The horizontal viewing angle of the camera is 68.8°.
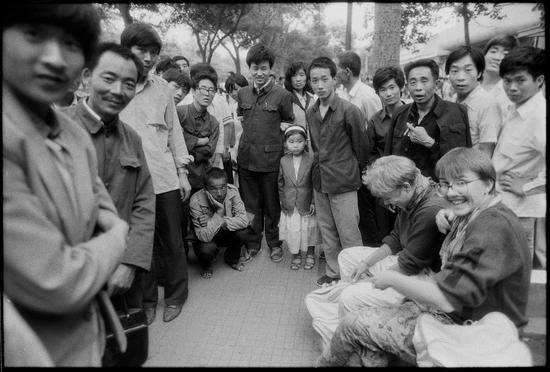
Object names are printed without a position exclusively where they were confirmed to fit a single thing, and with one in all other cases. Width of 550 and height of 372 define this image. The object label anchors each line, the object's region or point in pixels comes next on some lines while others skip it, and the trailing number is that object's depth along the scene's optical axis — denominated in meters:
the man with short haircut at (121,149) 1.87
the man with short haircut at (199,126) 3.86
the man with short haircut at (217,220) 3.78
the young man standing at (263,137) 4.08
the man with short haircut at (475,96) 3.01
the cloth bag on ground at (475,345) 1.49
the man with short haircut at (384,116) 3.71
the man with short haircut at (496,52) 3.73
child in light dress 3.96
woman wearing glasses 1.61
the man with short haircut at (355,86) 4.44
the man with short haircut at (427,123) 2.96
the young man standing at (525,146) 2.36
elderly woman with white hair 2.30
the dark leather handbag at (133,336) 2.17
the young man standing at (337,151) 3.48
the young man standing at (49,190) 0.86
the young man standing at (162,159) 2.71
